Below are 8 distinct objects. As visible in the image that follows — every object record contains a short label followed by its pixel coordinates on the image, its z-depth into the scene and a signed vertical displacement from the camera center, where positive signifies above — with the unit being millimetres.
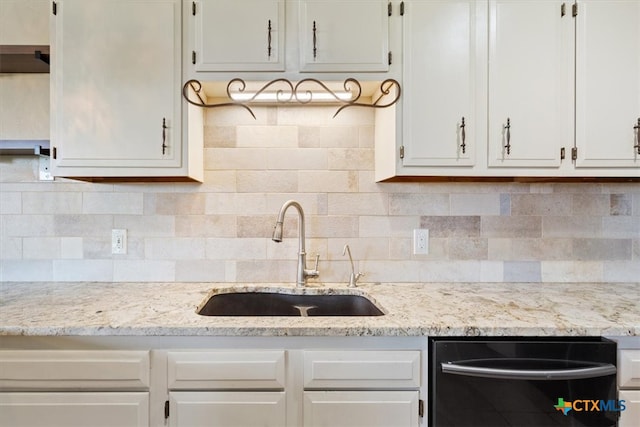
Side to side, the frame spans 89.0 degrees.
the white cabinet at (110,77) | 1354 +553
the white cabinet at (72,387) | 1056 -581
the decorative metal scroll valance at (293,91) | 1353 +532
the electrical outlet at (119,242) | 1674 -167
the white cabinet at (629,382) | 1063 -559
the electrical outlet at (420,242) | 1702 -161
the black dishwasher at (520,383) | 1038 -550
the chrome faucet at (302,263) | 1590 -258
